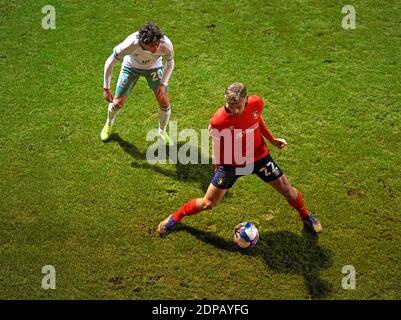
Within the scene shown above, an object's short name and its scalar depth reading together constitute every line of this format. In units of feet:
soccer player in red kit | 41.78
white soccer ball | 46.68
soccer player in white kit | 46.80
